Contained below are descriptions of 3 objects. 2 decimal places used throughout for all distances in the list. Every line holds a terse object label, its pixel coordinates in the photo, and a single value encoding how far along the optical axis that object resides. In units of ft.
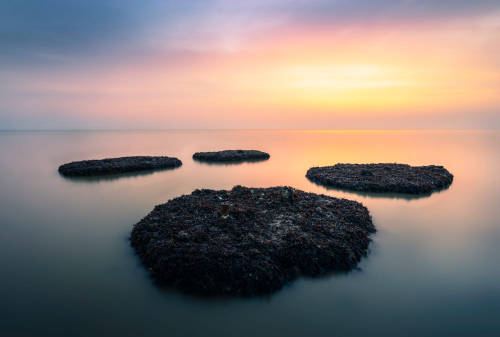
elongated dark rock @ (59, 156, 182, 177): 66.80
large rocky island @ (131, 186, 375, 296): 20.01
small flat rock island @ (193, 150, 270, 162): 100.63
